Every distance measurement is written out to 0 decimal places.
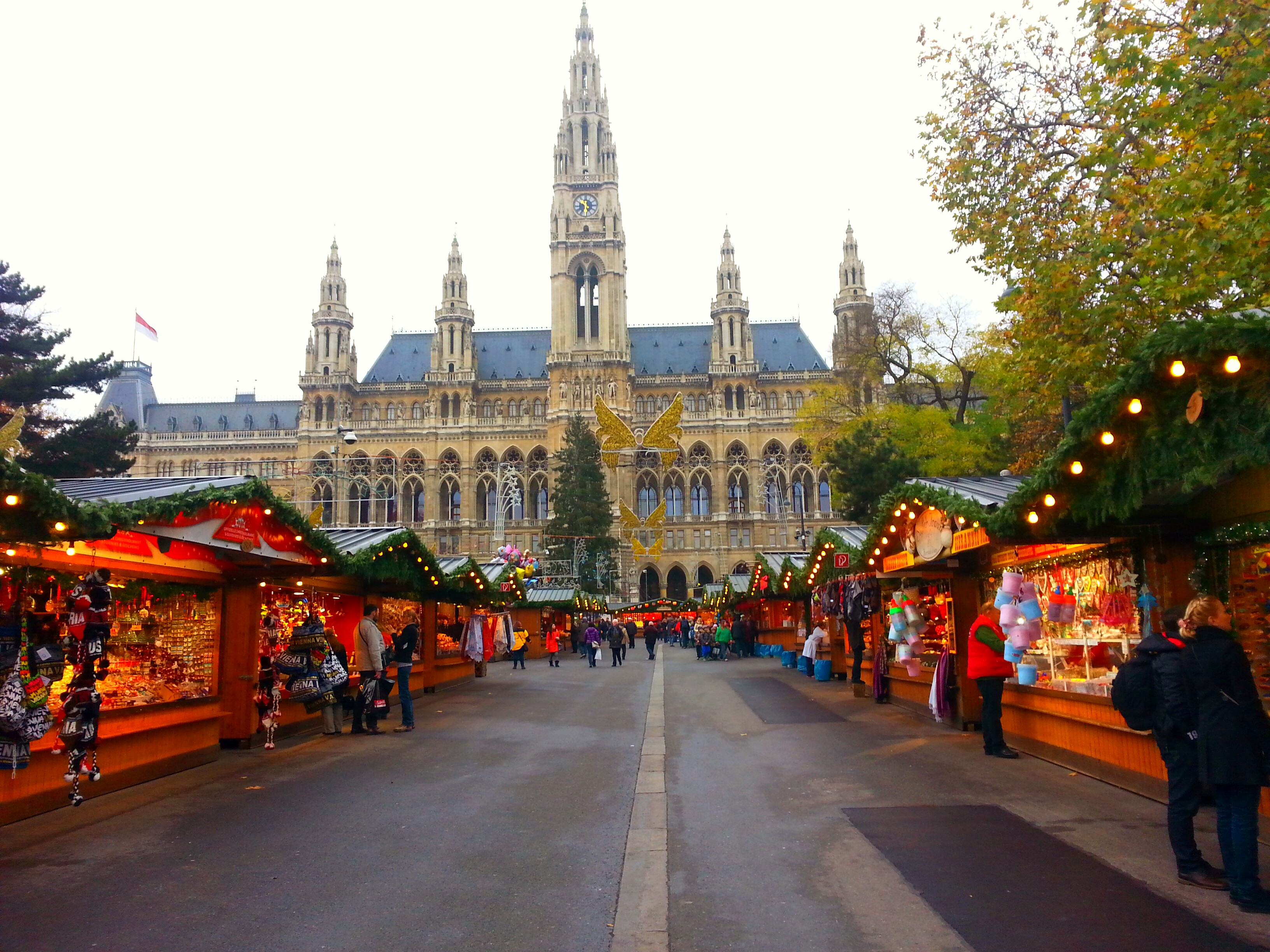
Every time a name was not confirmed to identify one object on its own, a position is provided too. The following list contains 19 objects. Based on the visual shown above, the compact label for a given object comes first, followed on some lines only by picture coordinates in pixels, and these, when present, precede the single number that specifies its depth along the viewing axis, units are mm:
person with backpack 5160
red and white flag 35031
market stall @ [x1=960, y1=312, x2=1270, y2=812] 5637
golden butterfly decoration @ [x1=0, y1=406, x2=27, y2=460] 9891
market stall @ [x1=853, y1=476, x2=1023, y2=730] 10789
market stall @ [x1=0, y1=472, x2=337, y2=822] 7090
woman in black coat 4801
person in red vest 9750
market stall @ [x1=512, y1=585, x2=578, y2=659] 38594
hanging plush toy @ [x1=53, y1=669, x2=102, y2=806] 7391
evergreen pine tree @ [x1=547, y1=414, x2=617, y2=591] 60188
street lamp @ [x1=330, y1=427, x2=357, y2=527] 28969
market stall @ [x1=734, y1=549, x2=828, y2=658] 23609
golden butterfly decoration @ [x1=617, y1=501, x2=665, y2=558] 42156
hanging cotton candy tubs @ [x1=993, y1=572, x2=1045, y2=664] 9703
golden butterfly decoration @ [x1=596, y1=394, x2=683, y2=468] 33562
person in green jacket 32250
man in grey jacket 12758
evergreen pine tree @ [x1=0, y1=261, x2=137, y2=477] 26234
